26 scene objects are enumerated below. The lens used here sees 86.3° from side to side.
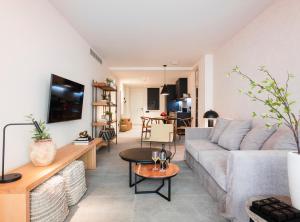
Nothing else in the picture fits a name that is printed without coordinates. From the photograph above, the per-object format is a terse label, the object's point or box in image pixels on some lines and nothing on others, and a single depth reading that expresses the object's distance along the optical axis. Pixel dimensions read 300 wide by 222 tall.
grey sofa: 1.40
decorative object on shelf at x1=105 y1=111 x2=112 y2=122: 4.33
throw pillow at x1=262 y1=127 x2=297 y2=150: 1.57
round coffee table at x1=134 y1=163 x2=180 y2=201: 1.94
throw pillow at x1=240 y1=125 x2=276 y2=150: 1.97
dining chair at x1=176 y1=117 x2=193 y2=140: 5.64
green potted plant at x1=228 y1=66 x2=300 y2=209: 0.94
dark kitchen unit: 6.32
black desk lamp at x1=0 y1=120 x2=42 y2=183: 1.34
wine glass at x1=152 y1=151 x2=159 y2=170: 2.08
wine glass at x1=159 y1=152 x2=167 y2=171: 2.09
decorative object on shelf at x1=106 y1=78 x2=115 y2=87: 4.27
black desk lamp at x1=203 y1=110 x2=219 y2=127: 3.50
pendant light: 6.65
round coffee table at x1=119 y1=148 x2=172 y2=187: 2.10
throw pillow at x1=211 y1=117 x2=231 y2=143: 2.85
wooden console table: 1.24
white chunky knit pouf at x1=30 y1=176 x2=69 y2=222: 1.33
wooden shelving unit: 3.85
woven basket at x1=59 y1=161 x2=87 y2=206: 1.80
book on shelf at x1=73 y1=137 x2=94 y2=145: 2.76
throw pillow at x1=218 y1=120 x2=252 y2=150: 2.37
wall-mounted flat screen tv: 2.16
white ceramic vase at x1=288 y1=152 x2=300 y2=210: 0.94
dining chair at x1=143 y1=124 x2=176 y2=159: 3.69
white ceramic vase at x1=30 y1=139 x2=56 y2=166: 1.67
